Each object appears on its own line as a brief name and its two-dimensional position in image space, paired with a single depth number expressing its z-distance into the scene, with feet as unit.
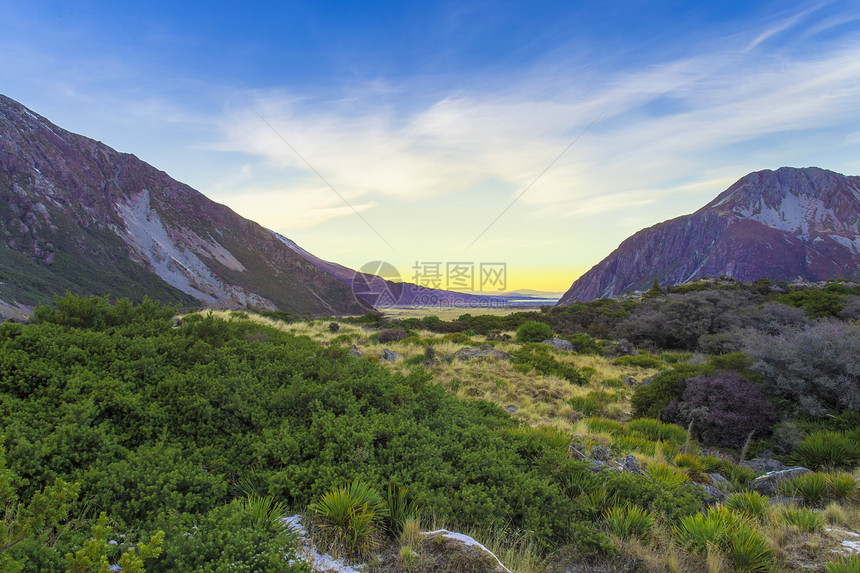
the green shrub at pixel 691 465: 19.51
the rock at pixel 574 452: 17.87
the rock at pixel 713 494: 16.10
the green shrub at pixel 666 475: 15.70
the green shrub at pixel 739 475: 19.13
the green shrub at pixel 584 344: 61.73
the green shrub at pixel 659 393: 31.40
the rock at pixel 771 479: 18.01
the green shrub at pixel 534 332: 69.51
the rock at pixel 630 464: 17.35
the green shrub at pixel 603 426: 26.78
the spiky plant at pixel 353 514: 10.12
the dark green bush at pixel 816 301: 66.64
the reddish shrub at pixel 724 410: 25.63
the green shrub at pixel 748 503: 14.40
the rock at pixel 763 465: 21.11
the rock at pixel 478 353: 49.75
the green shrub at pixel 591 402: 33.53
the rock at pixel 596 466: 16.48
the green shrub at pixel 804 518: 12.66
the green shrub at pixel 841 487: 16.11
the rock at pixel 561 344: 62.28
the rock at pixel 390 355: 44.65
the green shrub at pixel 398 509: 11.20
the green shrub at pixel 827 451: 20.59
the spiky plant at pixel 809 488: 16.30
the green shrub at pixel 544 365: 44.32
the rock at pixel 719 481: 18.20
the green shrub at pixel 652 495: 13.32
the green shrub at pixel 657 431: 25.94
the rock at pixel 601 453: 19.11
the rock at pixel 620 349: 60.90
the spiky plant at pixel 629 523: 11.87
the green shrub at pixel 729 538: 10.64
